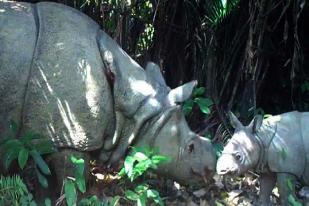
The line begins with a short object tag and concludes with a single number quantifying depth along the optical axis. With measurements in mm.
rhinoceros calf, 3887
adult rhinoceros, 3742
